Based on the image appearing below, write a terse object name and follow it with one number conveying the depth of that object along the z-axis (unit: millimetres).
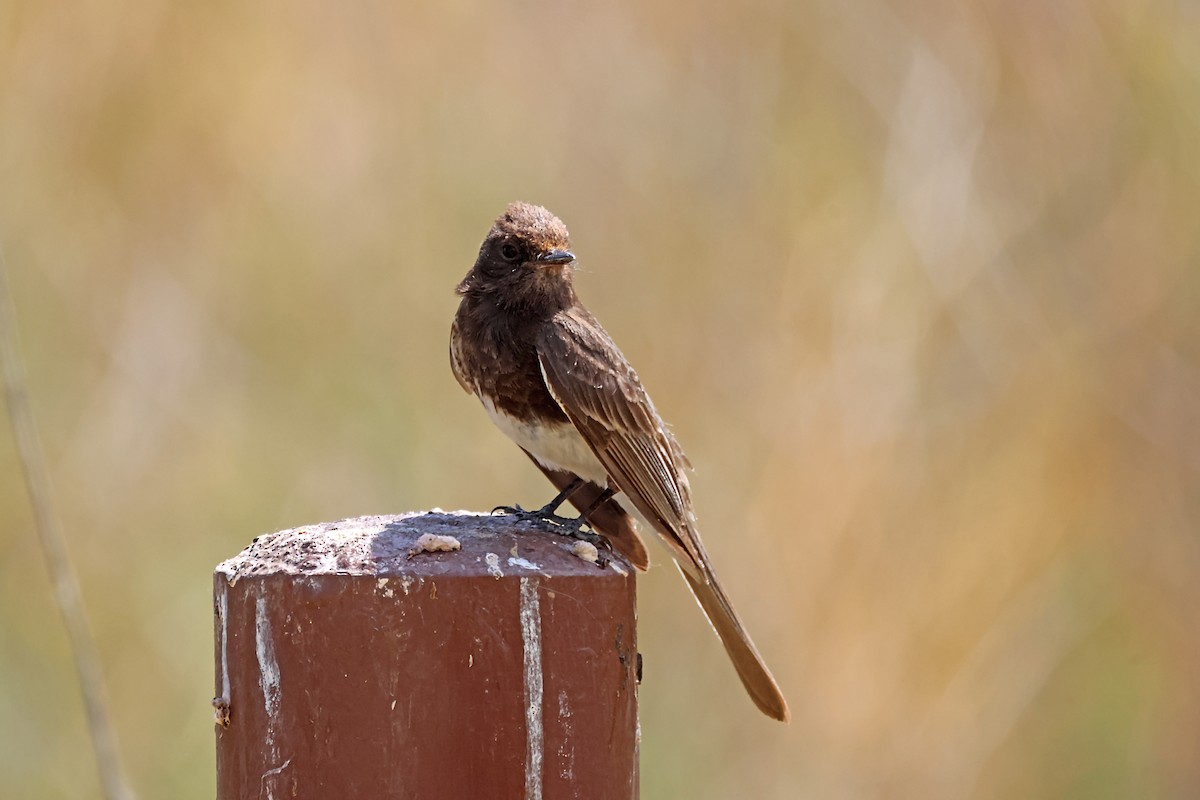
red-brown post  4520
